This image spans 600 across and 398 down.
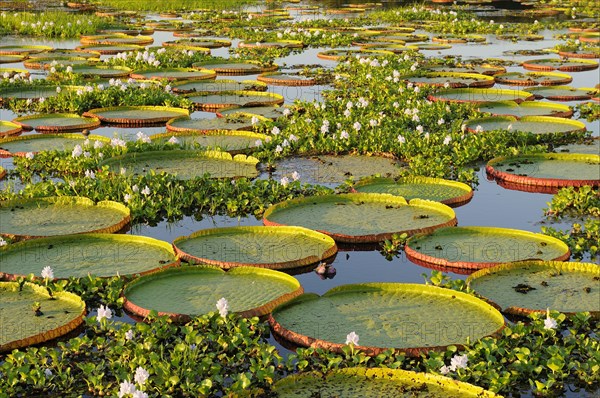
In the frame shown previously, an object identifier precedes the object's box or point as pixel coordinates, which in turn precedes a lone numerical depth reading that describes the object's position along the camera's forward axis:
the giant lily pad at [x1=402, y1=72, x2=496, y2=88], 15.84
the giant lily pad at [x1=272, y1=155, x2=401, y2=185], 10.04
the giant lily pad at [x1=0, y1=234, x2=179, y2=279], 7.13
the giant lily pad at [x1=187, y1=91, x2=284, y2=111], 14.07
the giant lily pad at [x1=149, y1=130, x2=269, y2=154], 11.12
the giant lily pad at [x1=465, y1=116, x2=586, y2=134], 12.22
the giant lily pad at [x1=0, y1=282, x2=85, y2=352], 6.01
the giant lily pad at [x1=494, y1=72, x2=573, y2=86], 16.44
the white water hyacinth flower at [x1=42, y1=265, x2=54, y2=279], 6.64
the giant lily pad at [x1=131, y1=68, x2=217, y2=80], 16.78
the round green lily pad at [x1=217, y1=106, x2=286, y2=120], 13.05
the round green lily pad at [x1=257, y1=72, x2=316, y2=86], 16.45
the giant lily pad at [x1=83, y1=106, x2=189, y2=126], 13.01
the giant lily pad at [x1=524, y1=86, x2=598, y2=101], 15.01
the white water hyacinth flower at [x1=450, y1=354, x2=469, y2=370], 5.37
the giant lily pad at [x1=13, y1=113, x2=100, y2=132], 12.36
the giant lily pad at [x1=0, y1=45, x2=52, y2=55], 20.62
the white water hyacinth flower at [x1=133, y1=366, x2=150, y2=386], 5.13
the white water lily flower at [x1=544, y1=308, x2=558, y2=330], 5.90
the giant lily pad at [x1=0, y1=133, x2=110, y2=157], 11.09
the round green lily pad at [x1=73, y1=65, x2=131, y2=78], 17.28
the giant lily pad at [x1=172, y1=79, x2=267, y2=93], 15.62
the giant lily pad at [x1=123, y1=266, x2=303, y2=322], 6.43
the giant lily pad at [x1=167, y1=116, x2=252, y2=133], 12.24
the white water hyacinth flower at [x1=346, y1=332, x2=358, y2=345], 5.61
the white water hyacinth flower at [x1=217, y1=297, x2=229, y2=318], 6.05
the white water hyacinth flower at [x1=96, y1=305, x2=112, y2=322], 6.03
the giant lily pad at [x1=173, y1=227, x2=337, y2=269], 7.28
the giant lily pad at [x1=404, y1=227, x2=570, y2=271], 7.38
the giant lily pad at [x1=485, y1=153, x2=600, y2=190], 9.76
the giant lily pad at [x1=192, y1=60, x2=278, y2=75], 17.94
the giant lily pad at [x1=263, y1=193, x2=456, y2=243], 8.05
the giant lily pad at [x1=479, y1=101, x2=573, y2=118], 13.41
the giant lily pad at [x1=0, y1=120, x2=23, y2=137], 11.94
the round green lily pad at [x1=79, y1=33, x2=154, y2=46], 22.80
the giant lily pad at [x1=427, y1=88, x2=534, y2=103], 14.43
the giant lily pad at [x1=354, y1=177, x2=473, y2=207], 9.09
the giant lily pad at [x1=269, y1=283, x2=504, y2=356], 5.91
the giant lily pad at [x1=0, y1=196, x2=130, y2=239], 8.05
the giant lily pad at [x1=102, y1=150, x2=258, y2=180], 10.00
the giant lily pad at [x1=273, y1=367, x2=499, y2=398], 5.23
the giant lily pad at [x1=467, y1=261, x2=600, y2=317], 6.46
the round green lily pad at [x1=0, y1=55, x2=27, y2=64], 19.48
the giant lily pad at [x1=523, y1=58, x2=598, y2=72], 18.23
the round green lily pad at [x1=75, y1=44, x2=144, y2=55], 21.14
